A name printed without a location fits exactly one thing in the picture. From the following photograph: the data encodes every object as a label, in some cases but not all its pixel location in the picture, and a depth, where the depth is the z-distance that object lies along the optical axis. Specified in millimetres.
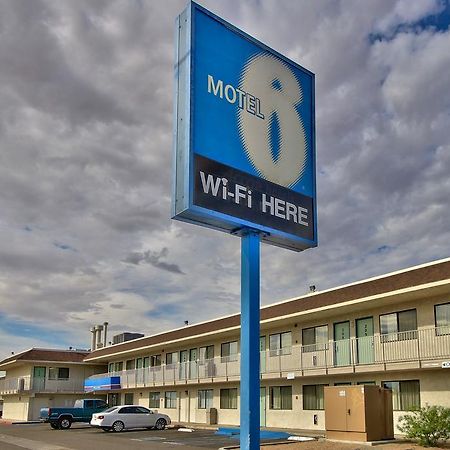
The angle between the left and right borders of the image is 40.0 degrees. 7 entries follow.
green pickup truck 41062
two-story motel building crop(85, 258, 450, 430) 23906
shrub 19359
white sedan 35156
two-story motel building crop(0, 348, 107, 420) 56250
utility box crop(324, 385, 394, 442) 20688
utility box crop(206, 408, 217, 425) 38500
